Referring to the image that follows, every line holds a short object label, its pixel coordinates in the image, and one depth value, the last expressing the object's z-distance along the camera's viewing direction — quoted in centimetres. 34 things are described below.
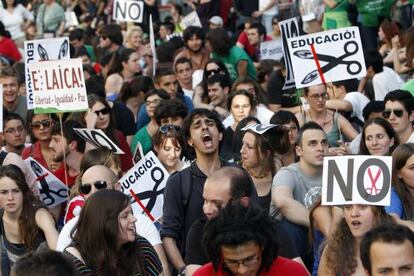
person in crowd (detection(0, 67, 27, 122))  1457
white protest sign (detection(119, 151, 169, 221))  1032
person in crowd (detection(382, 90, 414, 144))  1145
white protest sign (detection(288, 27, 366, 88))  1220
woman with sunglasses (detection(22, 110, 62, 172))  1184
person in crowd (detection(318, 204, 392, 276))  750
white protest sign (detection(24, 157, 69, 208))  1088
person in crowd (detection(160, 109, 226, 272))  914
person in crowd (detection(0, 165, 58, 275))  935
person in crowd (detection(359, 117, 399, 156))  1021
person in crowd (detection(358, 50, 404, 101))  1424
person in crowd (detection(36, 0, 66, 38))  2592
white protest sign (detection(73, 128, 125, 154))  1118
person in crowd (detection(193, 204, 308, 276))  655
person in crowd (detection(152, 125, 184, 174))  1109
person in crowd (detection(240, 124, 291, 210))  988
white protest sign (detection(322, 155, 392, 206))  775
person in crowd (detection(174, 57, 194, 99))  1630
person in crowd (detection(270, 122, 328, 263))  918
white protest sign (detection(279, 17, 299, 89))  1366
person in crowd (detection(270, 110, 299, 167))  1077
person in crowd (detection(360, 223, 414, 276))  636
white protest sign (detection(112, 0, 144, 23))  2133
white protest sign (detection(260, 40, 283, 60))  1841
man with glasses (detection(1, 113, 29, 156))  1255
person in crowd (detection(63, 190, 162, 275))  713
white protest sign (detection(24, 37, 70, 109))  1468
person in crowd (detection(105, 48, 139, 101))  1678
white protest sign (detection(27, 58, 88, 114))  1243
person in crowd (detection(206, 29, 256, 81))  1742
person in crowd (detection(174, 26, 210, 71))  1784
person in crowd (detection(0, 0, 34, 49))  2428
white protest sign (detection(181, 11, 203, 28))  2158
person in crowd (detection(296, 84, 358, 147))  1253
